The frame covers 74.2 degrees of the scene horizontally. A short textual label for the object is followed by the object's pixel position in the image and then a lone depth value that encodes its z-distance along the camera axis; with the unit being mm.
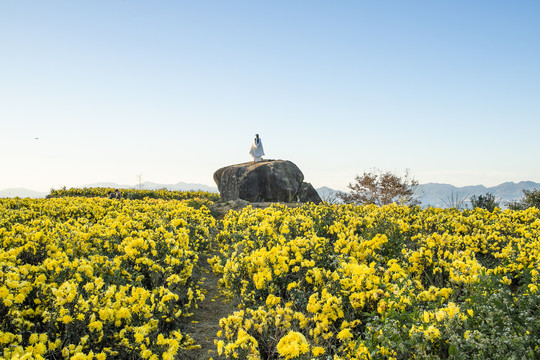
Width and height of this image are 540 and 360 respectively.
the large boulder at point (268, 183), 18000
